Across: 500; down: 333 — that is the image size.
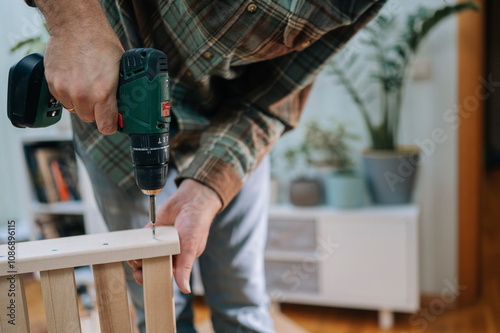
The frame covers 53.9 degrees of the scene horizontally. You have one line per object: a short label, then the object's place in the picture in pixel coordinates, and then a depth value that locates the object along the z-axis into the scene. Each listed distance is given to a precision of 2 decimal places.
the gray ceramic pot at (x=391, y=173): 2.01
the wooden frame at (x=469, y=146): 2.05
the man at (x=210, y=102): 0.63
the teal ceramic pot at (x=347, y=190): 2.05
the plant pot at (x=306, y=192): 2.15
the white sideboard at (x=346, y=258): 2.01
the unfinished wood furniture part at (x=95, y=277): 0.62
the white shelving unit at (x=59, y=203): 2.38
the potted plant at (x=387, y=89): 1.99
